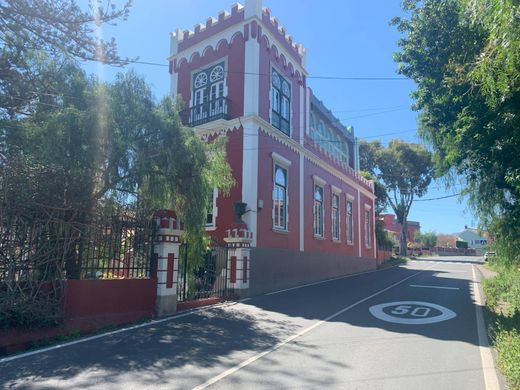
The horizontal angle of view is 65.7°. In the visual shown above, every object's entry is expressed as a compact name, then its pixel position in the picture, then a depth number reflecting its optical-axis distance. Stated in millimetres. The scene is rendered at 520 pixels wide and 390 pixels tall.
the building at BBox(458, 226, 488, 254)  86469
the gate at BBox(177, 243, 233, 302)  11297
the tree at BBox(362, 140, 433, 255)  41625
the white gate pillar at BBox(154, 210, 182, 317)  9820
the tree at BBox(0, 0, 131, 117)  7854
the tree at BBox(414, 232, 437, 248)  83788
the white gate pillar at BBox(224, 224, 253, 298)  13266
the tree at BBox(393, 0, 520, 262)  5771
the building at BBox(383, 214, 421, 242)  76162
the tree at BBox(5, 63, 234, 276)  8477
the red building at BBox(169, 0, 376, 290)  15570
